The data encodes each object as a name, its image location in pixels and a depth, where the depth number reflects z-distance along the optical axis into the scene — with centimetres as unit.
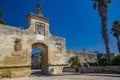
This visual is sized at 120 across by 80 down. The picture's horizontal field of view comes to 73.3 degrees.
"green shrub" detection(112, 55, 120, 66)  1024
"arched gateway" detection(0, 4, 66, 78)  795
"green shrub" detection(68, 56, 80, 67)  1452
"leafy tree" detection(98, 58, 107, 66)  1127
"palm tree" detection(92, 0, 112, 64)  1055
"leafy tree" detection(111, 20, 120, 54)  1689
